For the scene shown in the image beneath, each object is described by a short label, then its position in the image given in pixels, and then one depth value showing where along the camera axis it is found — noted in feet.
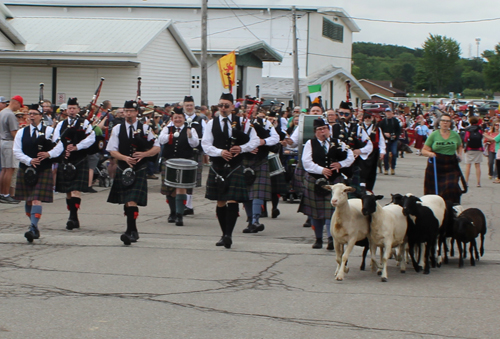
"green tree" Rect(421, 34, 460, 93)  389.19
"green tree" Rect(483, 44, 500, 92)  300.81
